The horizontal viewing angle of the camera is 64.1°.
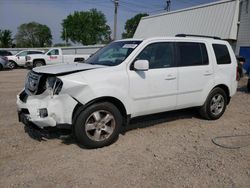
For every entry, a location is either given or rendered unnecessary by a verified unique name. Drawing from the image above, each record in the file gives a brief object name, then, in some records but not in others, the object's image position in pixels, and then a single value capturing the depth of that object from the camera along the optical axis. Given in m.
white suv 3.07
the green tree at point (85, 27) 58.68
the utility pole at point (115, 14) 23.30
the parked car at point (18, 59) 16.48
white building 14.21
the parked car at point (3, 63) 14.89
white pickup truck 14.83
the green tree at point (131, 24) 62.74
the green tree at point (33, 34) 69.41
